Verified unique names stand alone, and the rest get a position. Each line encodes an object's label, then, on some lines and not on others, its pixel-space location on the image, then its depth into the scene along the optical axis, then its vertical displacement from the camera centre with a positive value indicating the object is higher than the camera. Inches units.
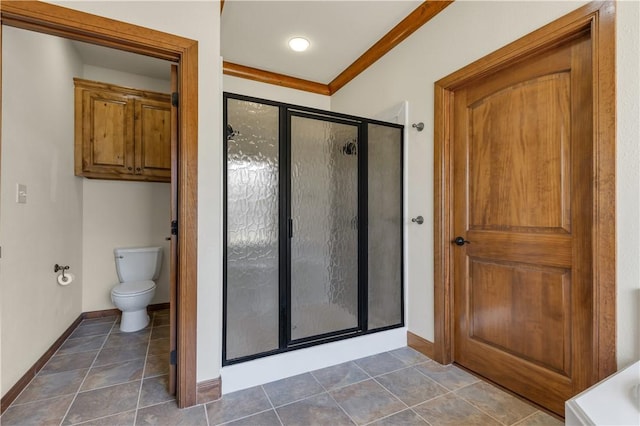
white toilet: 101.0 -26.6
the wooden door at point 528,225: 56.9 -3.0
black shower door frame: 69.4 -4.3
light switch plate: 68.7 +4.8
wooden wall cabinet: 110.1 +31.8
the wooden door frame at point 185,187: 62.2 +5.5
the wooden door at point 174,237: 65.1 -5.4
